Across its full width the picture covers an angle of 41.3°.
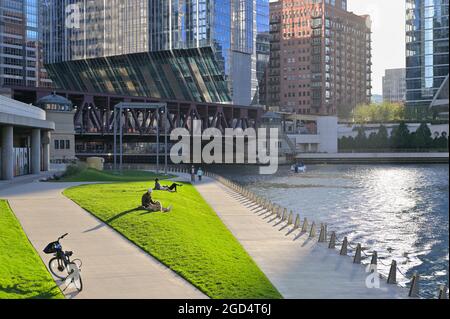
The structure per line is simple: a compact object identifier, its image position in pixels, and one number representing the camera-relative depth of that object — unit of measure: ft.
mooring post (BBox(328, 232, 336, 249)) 103.91
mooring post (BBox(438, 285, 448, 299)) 63.19
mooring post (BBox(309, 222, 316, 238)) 114.81
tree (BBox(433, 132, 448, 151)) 520.18
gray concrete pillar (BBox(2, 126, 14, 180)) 190.44
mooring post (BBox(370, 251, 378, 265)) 86.02
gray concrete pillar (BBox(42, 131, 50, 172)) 253.44
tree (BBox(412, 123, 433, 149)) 524.93
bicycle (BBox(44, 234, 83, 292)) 66.98
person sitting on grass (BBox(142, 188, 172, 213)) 123.54
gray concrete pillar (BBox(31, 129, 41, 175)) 226.99
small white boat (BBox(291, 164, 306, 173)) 424.87
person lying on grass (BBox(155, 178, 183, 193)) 176.67
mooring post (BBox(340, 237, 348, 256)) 97.02
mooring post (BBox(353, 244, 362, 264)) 90.84
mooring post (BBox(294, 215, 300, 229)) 126.39
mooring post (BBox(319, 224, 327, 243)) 111.04
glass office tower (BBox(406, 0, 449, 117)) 598.96
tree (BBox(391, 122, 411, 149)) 530.27
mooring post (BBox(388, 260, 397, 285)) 77.67
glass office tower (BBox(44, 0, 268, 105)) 633.20
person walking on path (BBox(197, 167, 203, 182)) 262.00
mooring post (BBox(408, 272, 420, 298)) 71.69
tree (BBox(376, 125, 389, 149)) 552.82
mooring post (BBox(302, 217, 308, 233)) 120.88
